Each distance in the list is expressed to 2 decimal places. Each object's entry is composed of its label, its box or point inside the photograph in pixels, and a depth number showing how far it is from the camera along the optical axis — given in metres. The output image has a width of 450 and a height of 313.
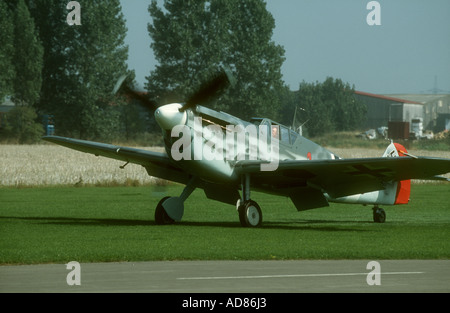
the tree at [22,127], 75.44
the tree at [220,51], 77.00
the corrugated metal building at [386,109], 132.50
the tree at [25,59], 77.31
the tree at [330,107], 90.94
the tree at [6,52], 75.25
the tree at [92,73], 77.38
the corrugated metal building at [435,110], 140.88
